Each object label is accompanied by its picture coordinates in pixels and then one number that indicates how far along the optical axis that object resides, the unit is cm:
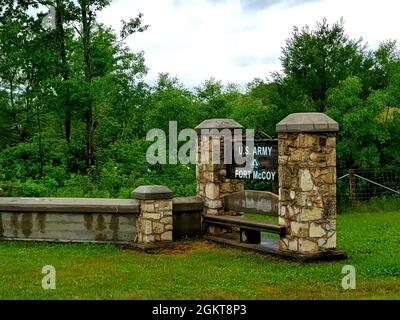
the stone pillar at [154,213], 1177
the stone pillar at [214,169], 1285
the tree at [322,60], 1931
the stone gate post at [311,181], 999
